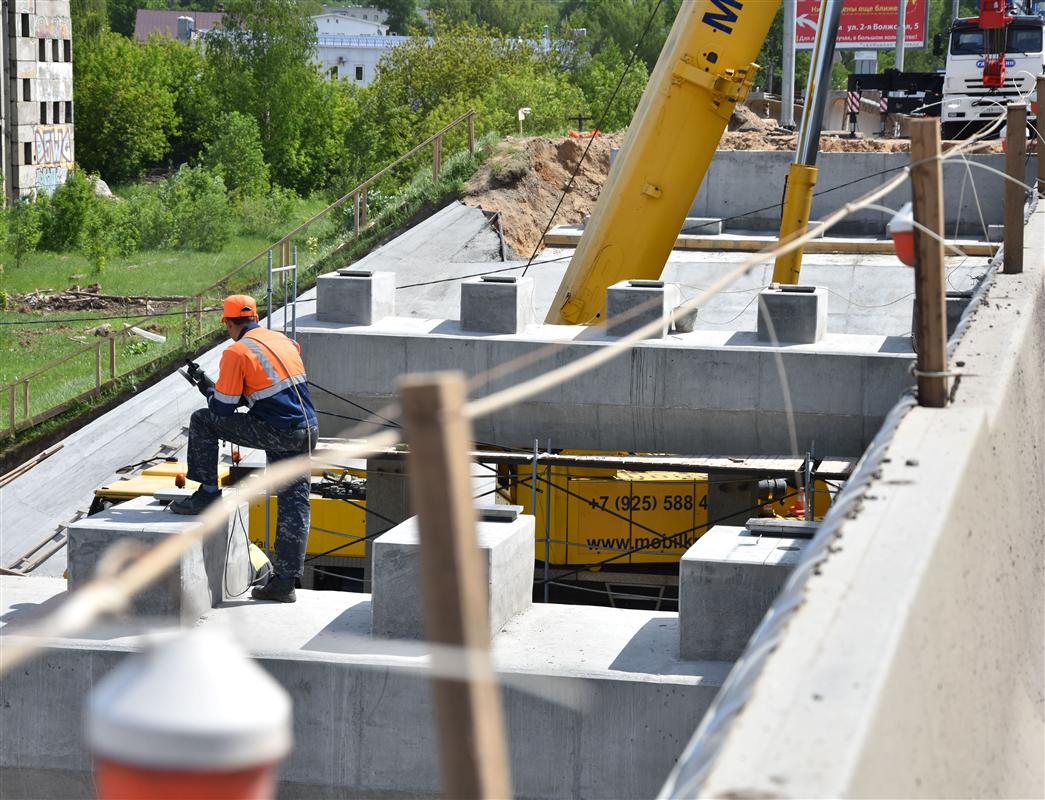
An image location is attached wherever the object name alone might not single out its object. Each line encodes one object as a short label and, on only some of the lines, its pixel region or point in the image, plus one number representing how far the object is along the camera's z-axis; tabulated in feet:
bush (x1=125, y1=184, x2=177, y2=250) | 174.81
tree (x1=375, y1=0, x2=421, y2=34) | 528.22
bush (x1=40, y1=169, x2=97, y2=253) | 174.09
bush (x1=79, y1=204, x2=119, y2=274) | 160.25
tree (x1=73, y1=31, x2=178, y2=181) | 249.14
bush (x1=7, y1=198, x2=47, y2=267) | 163.94
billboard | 167.94
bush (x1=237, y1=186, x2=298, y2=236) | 187.83
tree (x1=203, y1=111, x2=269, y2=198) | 215.51
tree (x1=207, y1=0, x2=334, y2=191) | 234.17
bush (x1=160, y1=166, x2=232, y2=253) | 174.09
